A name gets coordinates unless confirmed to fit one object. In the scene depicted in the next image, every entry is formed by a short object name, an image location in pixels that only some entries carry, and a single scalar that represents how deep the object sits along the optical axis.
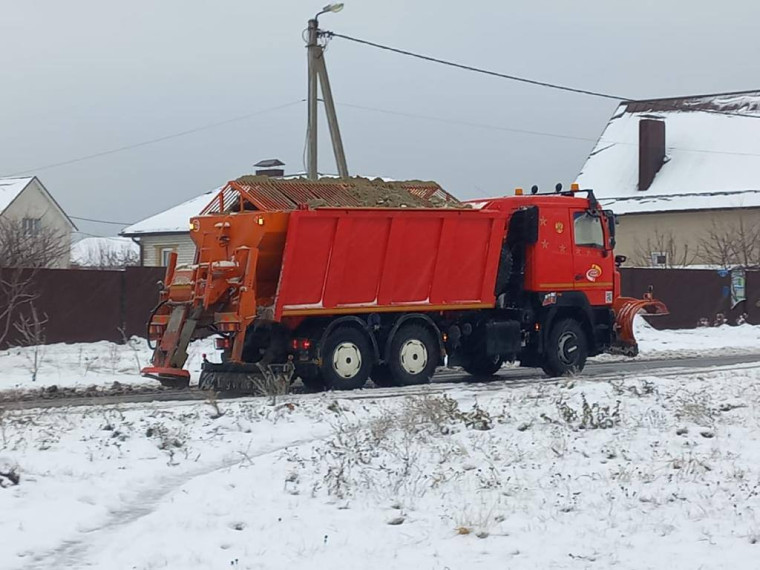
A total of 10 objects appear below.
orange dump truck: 15.94
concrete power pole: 25.67
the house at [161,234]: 53.88
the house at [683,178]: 48.47
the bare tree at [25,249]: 23.33
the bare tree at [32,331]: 20.39
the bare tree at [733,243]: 44.28
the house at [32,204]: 65.75
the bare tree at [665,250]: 49.12
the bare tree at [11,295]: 21.22
